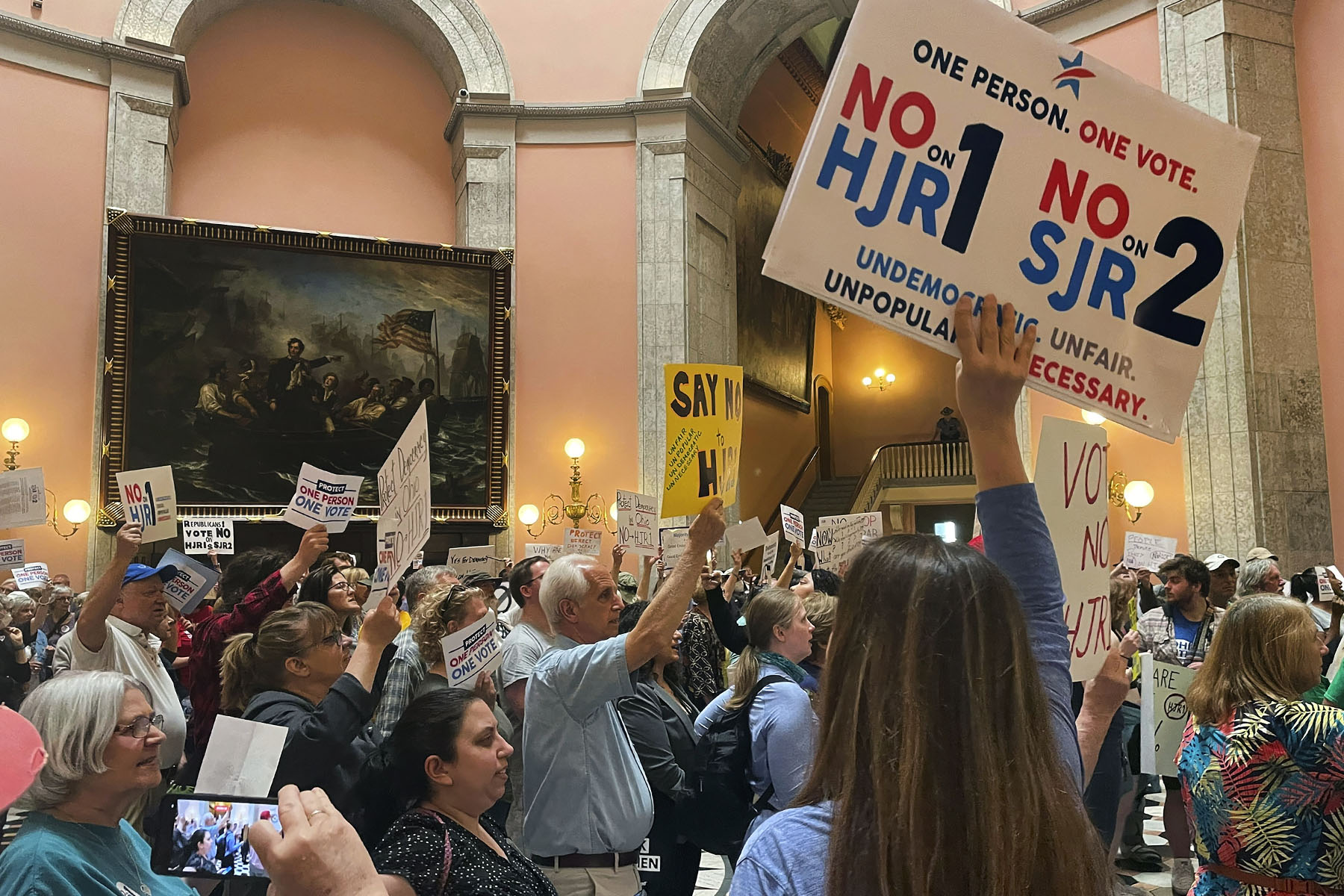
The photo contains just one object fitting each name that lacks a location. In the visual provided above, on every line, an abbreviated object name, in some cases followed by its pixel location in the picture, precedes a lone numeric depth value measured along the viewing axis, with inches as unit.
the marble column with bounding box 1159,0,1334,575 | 422.0
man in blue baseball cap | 172.7
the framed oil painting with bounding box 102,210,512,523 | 514.9
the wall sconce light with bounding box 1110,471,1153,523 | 453.4
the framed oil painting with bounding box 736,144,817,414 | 761.6
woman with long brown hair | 45.7
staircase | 861.8
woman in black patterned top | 94.1
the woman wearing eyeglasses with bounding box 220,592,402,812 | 121.9
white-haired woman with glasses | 91.4
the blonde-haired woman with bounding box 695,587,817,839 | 140.5
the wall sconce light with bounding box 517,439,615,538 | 579.8
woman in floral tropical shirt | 117.1
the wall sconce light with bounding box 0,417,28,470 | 478.6
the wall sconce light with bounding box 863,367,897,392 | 947.3
